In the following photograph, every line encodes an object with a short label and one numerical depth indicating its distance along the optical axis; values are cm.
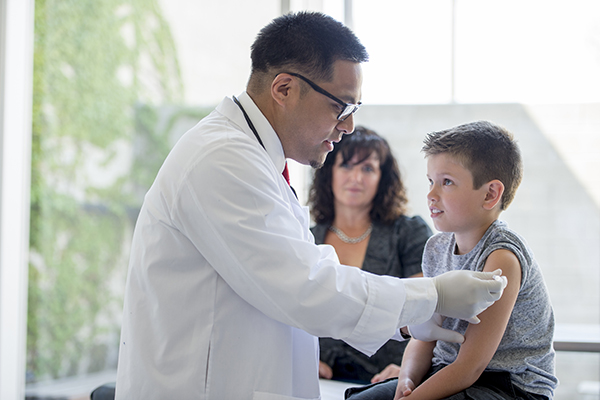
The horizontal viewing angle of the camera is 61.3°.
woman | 201
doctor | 113
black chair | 169
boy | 120
